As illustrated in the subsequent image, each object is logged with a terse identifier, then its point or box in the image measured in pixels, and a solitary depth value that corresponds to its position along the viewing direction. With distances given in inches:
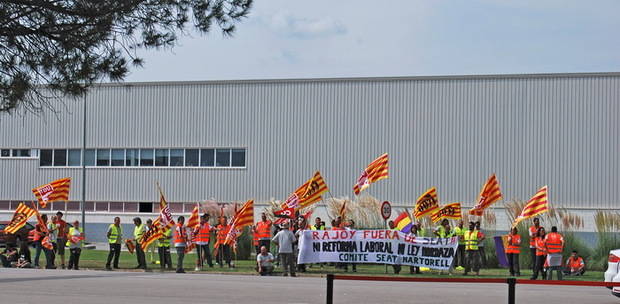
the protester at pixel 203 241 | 1145.7
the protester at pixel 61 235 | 1148.5
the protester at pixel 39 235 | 1128.2
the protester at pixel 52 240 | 1134.4
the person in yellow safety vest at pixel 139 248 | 1134.4
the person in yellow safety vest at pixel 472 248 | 1099.8
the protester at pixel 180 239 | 1111.8
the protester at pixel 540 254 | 1026.1
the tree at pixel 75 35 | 703.7
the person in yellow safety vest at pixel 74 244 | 1117.1
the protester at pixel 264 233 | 1125.7
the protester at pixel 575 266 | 1119.0
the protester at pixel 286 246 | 1032.2
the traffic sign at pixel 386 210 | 1156.3
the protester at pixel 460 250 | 1119.6
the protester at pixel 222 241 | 1198.4
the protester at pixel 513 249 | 1079.6
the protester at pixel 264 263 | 1050.1
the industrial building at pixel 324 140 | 1888.5
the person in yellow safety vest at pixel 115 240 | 1135.7
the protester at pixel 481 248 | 1131.6
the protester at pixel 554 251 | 1019.9
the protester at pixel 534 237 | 1057.5
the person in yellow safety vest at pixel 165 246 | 1136.2
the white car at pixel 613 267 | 657.0
